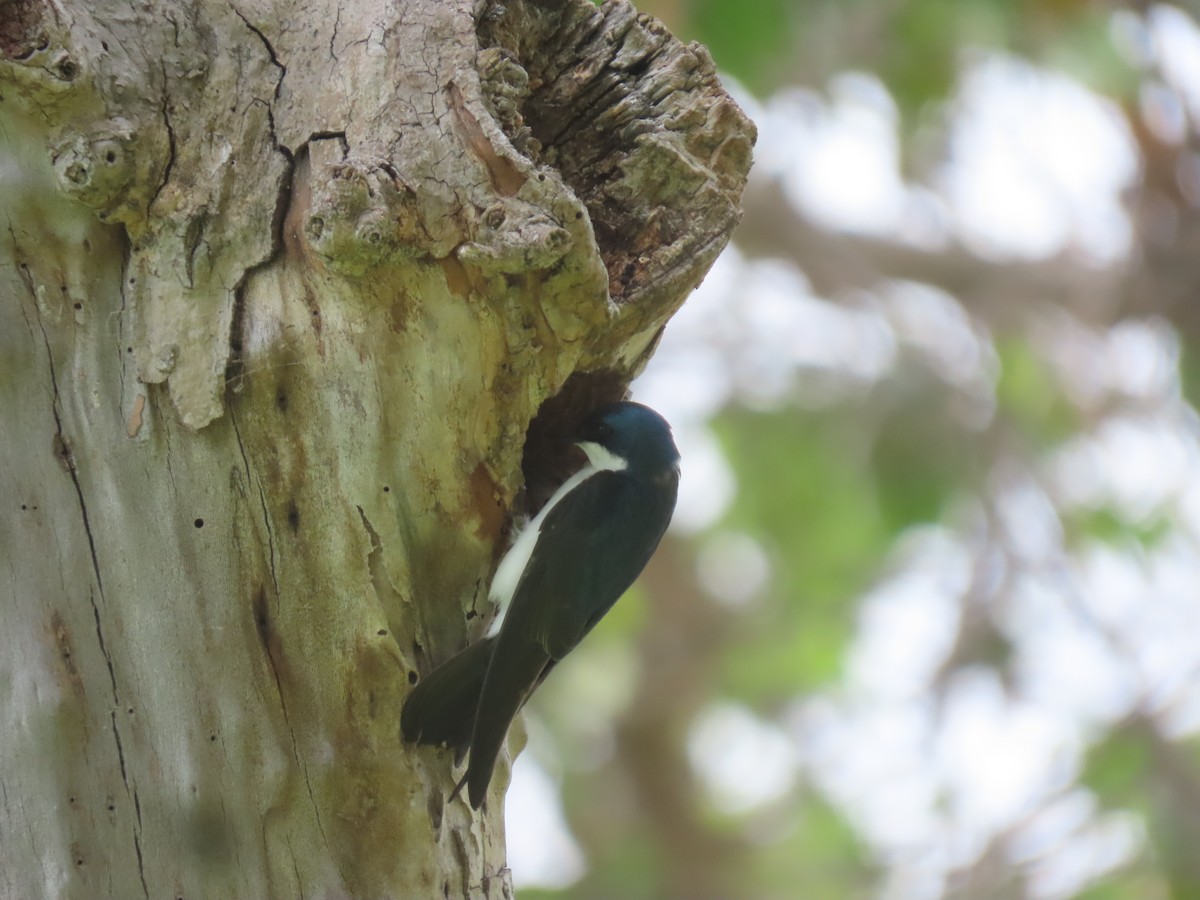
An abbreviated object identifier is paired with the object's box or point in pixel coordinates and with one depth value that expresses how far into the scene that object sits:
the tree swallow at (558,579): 4.65
